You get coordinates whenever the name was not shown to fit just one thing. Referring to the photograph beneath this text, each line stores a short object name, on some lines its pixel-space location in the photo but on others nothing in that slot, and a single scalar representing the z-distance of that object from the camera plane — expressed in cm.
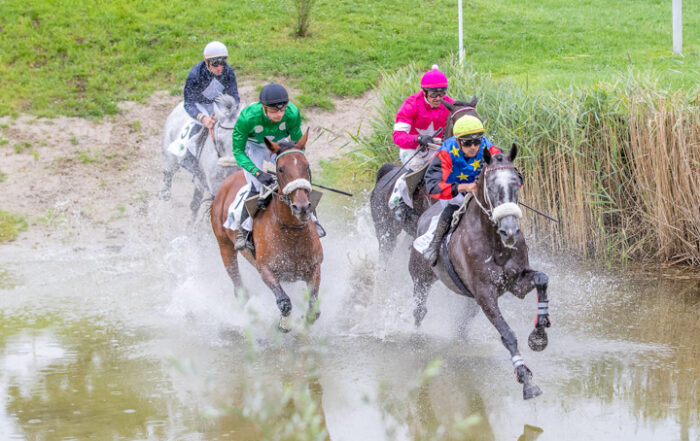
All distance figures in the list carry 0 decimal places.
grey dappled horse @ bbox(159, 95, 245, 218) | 2127
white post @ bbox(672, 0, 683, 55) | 3653
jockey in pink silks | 1883
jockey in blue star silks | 1512
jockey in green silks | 1633
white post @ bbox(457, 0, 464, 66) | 3315
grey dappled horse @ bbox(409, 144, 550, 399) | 1286
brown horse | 1496
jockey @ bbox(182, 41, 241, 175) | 2167
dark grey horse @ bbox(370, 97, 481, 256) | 1873
